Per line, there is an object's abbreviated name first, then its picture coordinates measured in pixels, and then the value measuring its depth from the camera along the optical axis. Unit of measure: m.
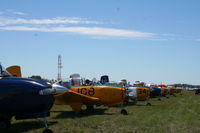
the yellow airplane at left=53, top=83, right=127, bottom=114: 14.21
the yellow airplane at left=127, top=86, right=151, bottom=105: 23.57
